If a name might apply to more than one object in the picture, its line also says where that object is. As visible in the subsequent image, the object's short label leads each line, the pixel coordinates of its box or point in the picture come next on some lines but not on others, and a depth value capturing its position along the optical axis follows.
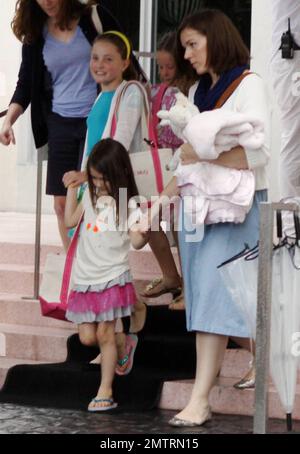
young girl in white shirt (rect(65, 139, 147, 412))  10.37
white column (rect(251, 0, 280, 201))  14.39
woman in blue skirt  9.54
